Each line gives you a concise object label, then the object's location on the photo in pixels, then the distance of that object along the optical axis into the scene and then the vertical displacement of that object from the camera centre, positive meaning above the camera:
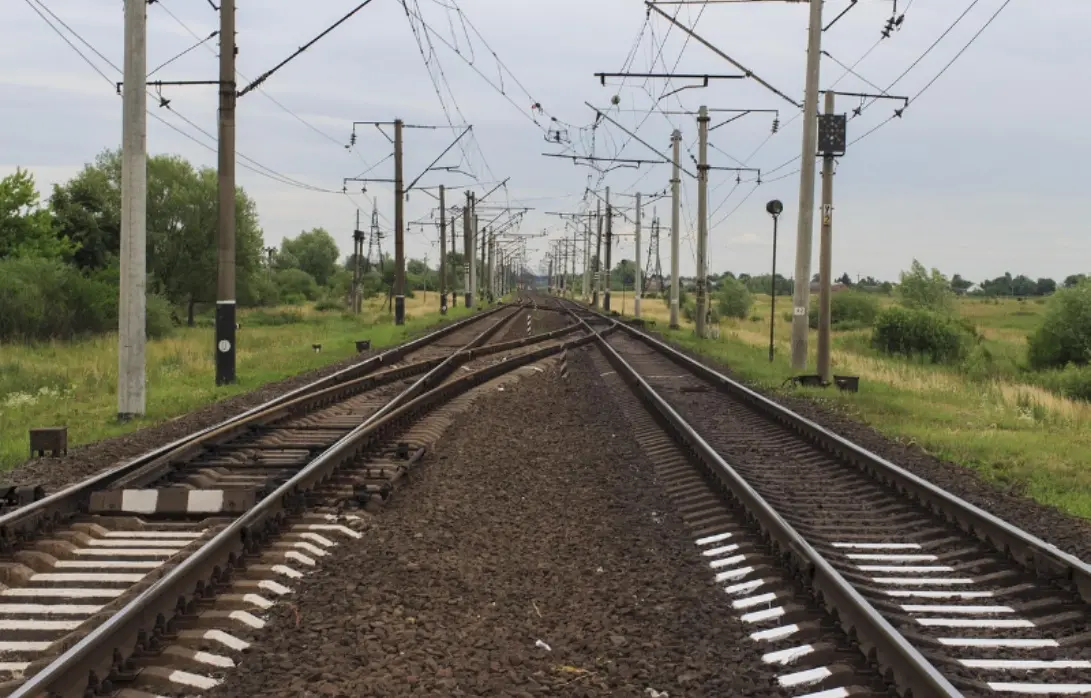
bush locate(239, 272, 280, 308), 62.38 +0.42
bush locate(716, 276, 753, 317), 79.06 +0.57
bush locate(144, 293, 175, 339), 40.41 -0.88
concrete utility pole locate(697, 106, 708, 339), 35.62 +3.09
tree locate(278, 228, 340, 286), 134.38 +5.96
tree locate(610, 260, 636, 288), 162.38 +5.39
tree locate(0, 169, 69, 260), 42.40 +2.95
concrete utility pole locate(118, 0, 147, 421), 14.34 +1.06
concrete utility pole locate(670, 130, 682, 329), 42.97 +3.05
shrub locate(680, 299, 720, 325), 50.38 -0.32
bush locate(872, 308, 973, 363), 38.16 -0.91
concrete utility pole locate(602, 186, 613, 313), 64.38 +2.41
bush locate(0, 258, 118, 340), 32.12 -0.22
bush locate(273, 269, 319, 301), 97.56 +1.49
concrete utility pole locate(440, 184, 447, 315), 56.50 +2.86
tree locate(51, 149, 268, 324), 51.69 +3.81
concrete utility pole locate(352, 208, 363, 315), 61.25 +1.83
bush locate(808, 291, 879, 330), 67.69 +0.04
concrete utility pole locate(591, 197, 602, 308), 72.06 +3.32
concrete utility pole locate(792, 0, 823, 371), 21.19 +2.33
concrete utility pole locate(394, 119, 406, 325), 41.81 +2.69
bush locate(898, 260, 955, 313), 61.84 +1.32
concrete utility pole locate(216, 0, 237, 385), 19.38 +1.83
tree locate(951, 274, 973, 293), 169.25 +4.67
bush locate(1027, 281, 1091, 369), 35.28 -0.59
